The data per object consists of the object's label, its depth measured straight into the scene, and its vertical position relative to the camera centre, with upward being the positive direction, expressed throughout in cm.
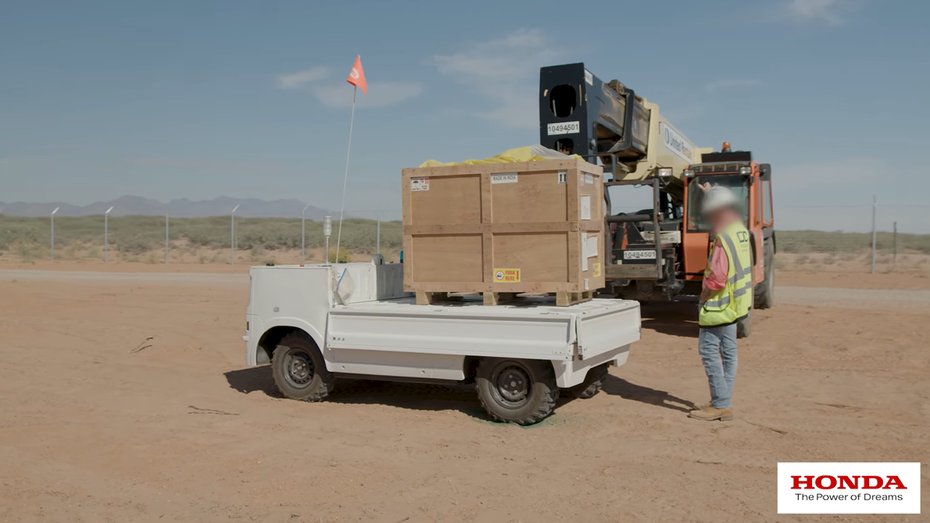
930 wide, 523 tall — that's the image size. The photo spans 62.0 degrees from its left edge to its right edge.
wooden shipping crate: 682 +25
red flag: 894 +209
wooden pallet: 690 -41
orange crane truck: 1060 +76
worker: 696 -45
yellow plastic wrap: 720 +94
